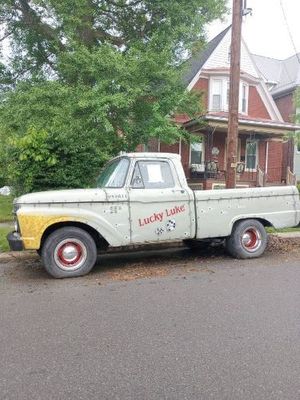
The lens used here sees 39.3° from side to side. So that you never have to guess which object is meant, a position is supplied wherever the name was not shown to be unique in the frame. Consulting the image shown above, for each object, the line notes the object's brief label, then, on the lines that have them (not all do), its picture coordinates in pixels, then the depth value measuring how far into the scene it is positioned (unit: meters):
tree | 12.02
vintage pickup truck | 6.60
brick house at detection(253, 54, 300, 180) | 26.94
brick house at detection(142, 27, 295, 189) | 20.56
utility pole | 9.91
